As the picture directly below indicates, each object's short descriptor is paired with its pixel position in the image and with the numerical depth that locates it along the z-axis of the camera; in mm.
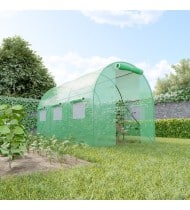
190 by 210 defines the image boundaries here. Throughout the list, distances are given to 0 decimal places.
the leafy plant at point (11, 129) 2699
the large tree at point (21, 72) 9674
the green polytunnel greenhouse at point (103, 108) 4866
